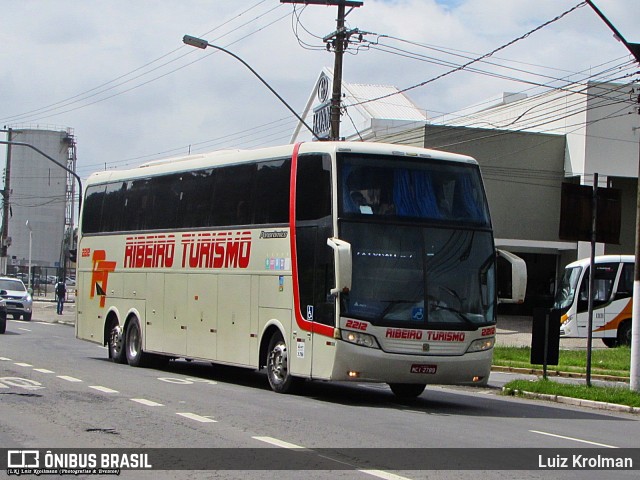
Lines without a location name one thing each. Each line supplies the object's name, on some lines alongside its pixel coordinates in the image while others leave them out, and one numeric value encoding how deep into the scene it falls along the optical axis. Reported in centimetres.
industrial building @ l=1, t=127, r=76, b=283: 9525
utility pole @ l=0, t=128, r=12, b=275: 7156
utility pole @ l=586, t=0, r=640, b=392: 1814
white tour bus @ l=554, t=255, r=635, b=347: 3691
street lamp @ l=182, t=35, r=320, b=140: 2808
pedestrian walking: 5109
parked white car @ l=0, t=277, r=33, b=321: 4441
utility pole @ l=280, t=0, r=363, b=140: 2881
